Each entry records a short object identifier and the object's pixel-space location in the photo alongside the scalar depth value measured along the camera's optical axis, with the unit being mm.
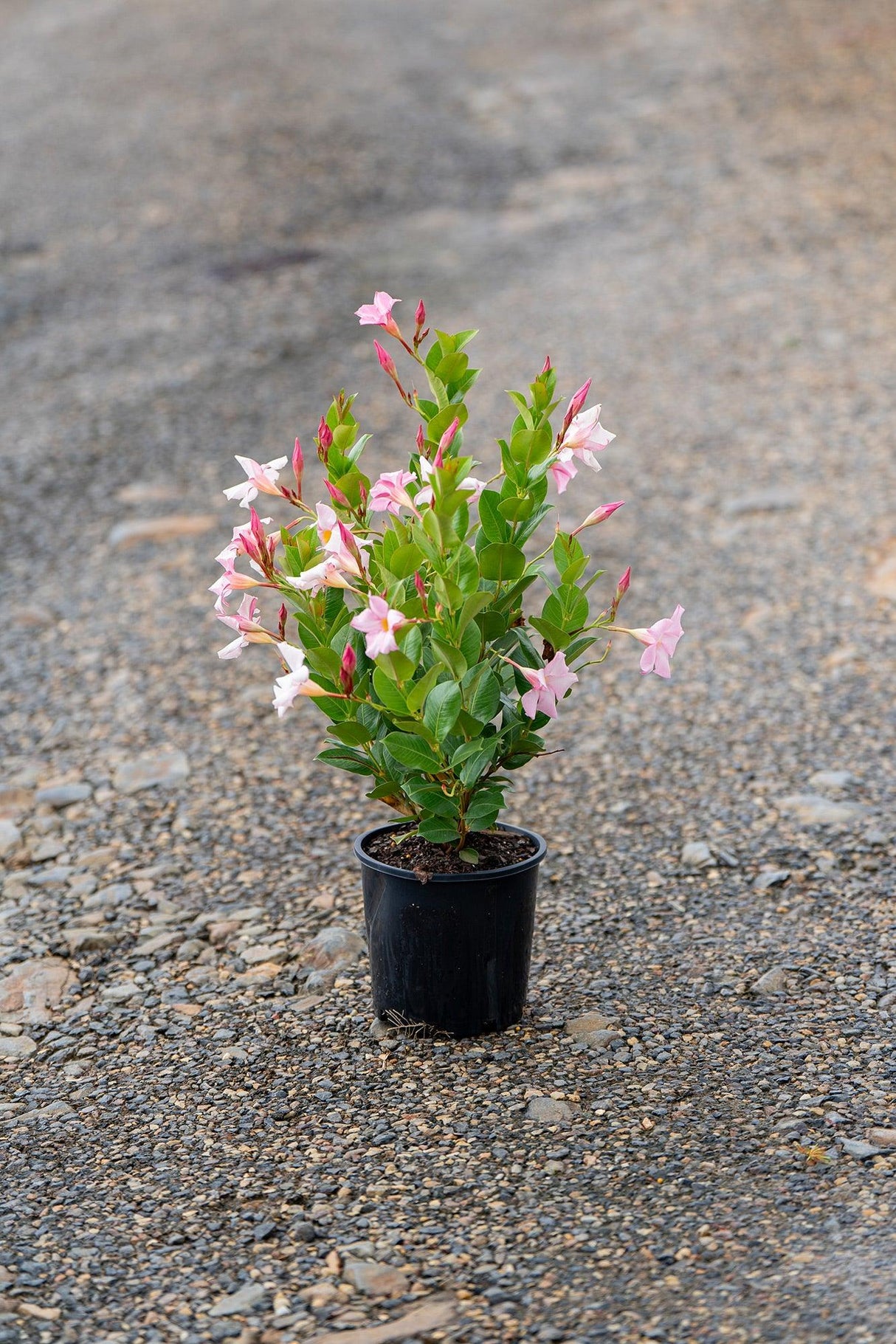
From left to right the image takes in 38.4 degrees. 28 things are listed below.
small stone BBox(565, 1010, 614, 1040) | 2678
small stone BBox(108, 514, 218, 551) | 5469
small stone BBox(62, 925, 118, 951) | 3129
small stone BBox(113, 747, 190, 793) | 3887
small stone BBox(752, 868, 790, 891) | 3248
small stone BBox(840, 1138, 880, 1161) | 2264
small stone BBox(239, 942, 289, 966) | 3029
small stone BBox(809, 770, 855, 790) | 3707
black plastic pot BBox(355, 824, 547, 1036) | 2521
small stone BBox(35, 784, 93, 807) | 3811
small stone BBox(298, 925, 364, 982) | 2998
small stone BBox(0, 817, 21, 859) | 3600
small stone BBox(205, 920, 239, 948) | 3135
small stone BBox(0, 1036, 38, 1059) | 2771
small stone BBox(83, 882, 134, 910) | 3314
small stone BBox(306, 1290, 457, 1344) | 1915
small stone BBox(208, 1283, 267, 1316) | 1988
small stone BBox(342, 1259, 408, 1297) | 2014
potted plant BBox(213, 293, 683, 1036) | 2357
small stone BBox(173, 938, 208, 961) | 3074
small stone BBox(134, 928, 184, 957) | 3113
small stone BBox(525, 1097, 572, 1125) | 2400
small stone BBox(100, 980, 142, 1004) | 2930
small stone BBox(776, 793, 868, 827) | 3510
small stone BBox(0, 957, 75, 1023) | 2914
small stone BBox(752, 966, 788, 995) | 2812
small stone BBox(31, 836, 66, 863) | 3545
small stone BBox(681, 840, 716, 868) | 3379
